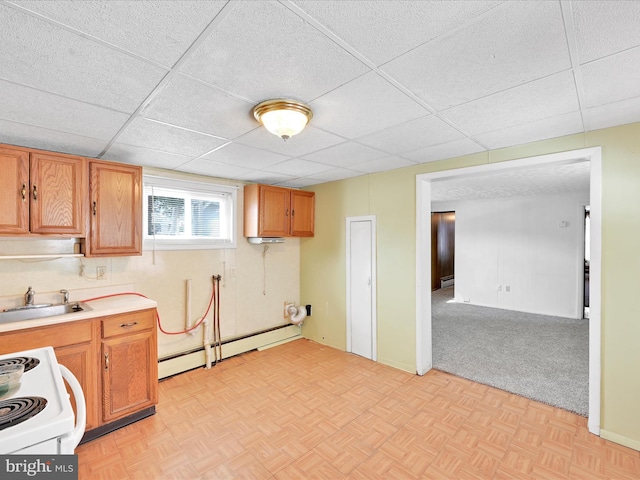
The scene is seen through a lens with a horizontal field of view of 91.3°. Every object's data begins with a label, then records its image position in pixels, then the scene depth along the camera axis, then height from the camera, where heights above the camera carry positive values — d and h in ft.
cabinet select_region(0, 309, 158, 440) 7.31 -3.08
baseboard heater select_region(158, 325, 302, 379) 11.51 -4.65
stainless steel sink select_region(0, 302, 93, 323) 8.02 -1.94
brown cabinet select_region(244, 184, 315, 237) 13.07 +1.20
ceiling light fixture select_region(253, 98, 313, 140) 5.90 +2.42
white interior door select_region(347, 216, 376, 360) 12.97 -2.07
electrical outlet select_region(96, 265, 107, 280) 10.09 -1.08
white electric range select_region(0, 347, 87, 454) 2.99 -1.90
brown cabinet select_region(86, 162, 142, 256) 8.95 +0.89
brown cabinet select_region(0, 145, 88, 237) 7.61 +1.20
